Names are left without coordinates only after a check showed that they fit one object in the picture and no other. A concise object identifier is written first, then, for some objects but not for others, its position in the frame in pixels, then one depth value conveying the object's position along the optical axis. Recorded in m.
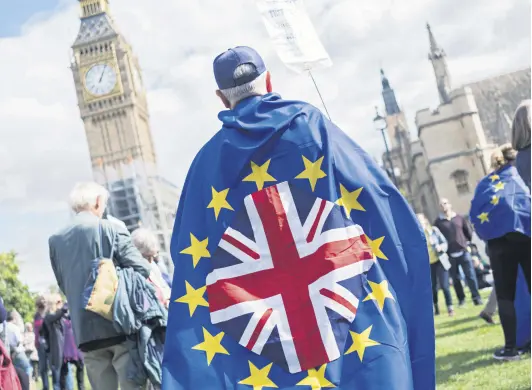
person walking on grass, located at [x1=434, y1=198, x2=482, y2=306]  11.88
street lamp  22.90
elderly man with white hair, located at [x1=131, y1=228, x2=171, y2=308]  5.90
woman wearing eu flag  6.00
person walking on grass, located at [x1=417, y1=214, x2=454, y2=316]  11.87
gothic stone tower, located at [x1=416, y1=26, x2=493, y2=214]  57.56
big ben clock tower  104.00
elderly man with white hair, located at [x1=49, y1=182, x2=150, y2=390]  4.50
